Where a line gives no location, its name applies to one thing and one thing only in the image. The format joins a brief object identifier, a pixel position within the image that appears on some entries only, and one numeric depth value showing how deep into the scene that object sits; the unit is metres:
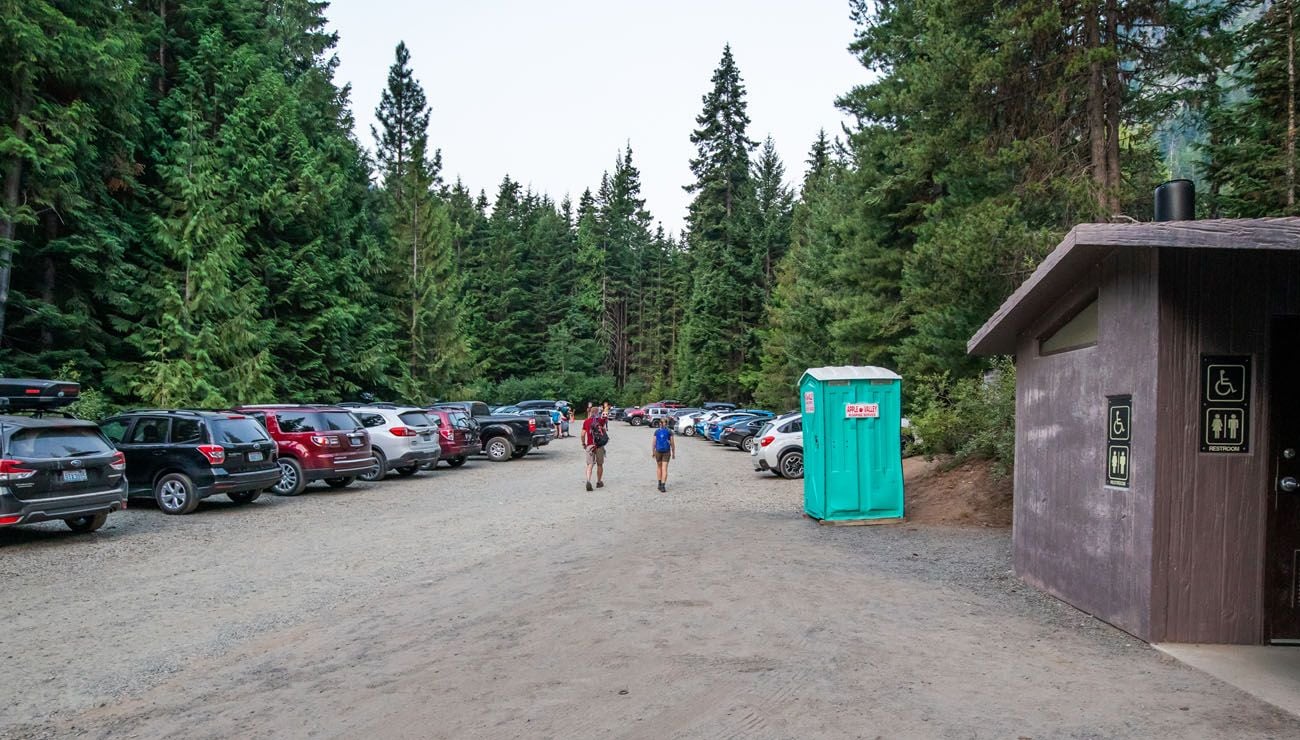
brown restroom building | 6.40
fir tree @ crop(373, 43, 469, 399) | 47.81
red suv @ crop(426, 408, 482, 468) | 24.53
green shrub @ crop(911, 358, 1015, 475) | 14.20
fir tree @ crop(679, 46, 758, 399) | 65.50
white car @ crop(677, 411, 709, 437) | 47.89
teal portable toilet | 13.44
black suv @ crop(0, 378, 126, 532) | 10.70
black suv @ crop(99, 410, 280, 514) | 14.48
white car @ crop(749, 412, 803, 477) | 22.11
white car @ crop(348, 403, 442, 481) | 21.34
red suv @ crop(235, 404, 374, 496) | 17.86
